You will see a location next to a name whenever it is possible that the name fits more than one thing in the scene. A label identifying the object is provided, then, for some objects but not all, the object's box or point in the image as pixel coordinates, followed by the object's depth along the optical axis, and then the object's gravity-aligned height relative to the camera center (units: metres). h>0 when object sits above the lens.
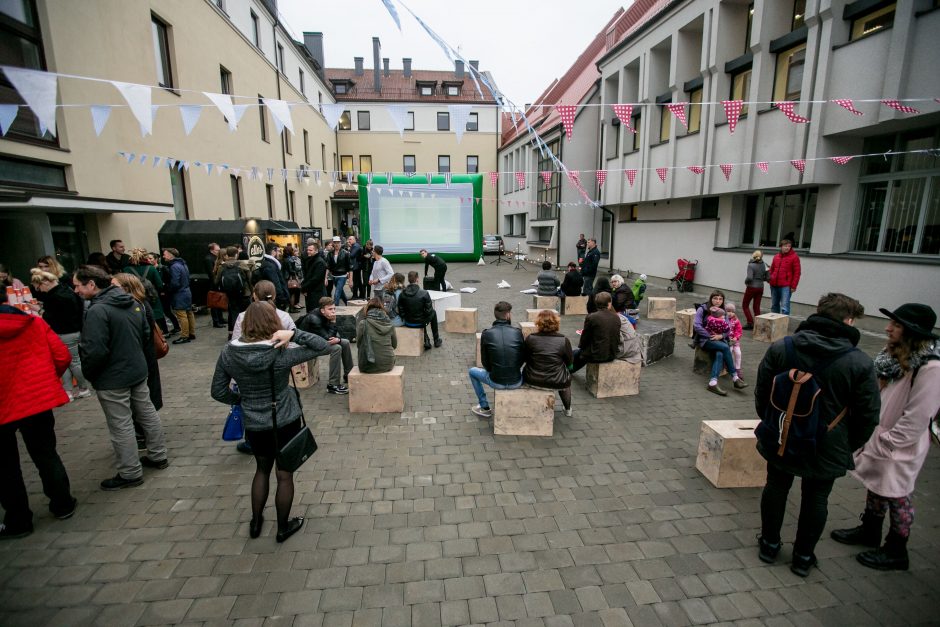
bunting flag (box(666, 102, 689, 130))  8.72 +2.67
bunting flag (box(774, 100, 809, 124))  8.65 +2.64
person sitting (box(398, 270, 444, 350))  7.84 -1.22
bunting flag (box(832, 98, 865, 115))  8.18 +2.56
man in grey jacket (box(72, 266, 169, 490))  3.76 -1.05
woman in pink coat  2.81 -1.25
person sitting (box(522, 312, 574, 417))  4.98 -1.33
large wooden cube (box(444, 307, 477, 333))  9.71 -1.79
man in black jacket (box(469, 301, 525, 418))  5.03 -1.34
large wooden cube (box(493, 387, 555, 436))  4.95 -1.98
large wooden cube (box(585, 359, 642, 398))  6.10 -1.98
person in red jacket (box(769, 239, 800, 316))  9.06 -0.73
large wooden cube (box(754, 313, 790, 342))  8.72 -1.76
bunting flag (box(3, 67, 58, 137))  4.65 +1.64
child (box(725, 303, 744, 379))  6.38 -1.36
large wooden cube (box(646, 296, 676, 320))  10.75 -1.72
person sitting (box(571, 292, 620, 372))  5.90 -1.30
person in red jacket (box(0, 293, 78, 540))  3.22 -1.28
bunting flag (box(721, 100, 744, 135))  8.98 +2.68
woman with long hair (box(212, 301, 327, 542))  3.08 -1.08
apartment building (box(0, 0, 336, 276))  7.76 +2.86
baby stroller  14.68 -1.18
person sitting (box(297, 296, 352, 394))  5.62 -1.08
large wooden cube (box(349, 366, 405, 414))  5.60 -1.99
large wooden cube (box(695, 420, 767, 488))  3.98 -2.04
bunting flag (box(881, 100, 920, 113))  7.78 +2.40
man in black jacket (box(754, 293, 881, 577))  2.64 -1.02
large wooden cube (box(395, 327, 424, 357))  8.03 -1.90
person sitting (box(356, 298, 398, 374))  5.57 -1.30
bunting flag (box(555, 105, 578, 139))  8.22 +2.46
